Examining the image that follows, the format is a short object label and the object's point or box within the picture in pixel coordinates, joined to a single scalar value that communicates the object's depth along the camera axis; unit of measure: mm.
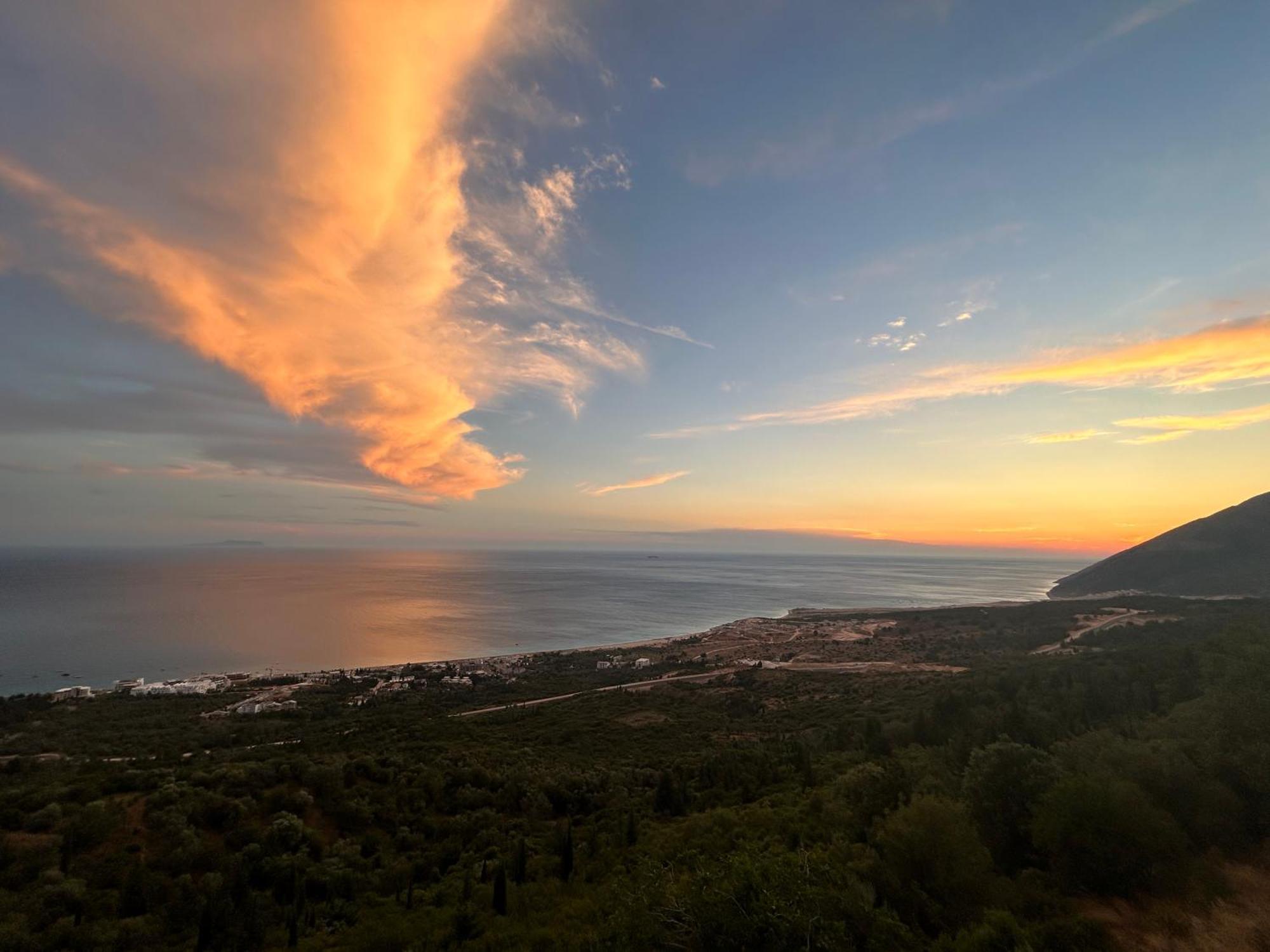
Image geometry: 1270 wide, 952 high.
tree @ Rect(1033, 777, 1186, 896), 12883
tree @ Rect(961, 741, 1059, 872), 15492
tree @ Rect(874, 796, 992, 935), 12703
